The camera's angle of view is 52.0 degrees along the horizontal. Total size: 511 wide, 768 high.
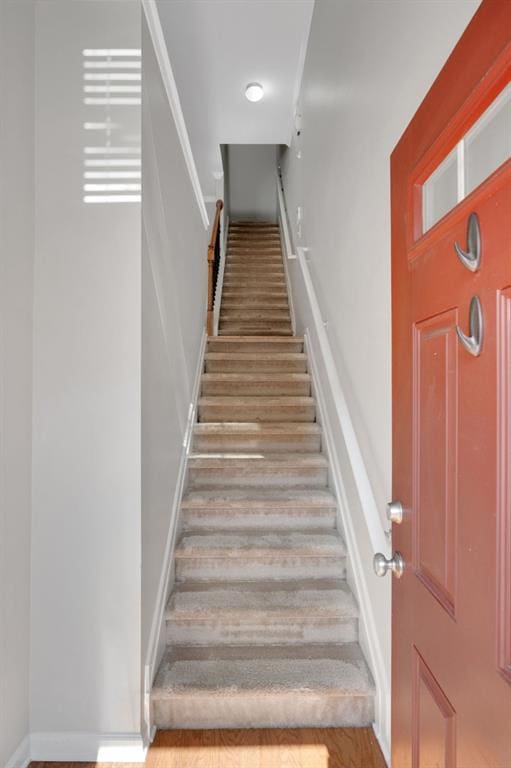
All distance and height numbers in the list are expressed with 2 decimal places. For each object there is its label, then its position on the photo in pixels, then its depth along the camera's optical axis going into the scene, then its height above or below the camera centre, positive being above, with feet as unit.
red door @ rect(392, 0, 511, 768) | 2.53 -0.23
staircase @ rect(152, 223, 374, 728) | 6.22 -2.85
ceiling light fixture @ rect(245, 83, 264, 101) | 14.11 +8.23
